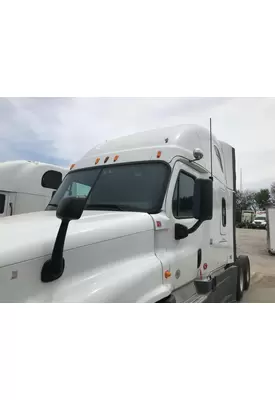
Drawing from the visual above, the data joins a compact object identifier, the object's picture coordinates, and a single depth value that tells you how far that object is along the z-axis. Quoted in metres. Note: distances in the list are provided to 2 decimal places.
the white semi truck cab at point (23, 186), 6.07
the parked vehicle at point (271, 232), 6.58
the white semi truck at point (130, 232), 1.71
